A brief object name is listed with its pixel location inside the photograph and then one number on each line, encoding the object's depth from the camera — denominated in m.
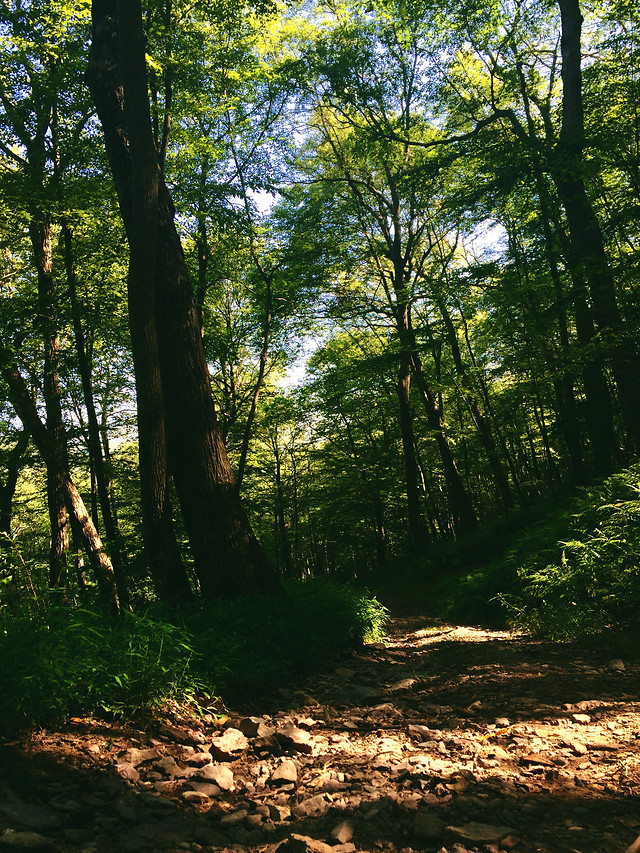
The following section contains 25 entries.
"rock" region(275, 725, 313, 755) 3.00
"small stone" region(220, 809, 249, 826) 2.21
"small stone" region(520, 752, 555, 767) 2.56
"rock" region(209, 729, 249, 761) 2.88
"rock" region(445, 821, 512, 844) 1.95
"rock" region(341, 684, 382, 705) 3.93
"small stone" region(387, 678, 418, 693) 4.28
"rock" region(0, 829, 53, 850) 1.76
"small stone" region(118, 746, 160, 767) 2.56
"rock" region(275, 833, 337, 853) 1.91
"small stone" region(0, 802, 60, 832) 1.91
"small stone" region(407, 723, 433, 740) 3.14
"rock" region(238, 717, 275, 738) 3.15
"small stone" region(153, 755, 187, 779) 2.54
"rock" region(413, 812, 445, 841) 2.02
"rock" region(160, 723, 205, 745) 2.93
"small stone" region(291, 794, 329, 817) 2.28
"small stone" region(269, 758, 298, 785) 2.63
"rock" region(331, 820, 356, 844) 2.03
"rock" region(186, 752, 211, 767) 2.72
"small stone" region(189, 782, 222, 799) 2.45
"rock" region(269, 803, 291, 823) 2.25
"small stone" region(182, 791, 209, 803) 2.37
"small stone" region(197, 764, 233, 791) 2.54
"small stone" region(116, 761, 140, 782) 2.40
